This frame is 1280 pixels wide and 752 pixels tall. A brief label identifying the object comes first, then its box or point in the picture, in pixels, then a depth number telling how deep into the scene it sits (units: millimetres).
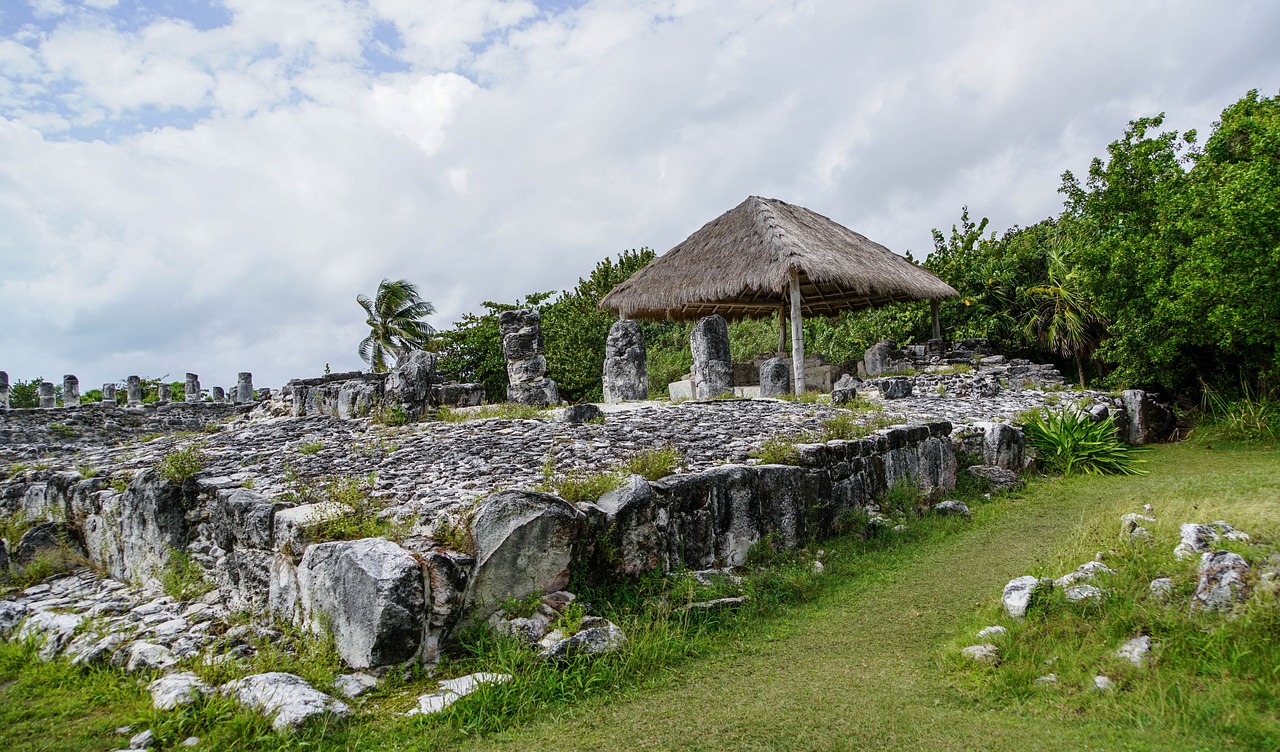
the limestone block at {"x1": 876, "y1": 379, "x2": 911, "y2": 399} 12672
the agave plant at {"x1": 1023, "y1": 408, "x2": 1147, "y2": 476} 9672
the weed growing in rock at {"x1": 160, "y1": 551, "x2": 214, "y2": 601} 5727
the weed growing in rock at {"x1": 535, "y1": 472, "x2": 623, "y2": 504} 5043
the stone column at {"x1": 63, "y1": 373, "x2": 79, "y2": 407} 20641
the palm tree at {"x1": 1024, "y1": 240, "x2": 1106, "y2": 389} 15695
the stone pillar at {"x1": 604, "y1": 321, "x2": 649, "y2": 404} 11984
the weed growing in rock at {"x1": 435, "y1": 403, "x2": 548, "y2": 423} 9014
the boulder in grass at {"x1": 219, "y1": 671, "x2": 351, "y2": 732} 3529
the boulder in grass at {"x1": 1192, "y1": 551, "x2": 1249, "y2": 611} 3664
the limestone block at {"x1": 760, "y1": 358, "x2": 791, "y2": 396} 12633
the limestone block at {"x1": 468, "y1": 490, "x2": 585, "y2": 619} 4277
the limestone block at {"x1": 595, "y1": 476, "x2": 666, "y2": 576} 4941
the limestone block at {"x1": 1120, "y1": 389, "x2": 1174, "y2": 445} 12125
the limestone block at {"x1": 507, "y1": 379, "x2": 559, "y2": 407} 11094
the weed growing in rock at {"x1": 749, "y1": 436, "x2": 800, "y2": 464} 6344
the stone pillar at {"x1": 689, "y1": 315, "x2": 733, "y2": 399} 12016
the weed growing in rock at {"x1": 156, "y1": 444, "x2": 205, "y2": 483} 6375
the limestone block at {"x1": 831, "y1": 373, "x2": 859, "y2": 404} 10922
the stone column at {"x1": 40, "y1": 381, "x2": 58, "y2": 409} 20297
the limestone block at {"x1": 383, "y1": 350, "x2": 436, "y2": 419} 9719
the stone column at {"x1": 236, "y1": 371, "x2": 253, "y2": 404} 23656
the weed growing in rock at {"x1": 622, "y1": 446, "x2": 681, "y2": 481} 5590
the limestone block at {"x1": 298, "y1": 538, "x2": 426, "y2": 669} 3877
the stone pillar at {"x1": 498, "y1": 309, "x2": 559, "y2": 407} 11352
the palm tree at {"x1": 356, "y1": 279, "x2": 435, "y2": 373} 29406
